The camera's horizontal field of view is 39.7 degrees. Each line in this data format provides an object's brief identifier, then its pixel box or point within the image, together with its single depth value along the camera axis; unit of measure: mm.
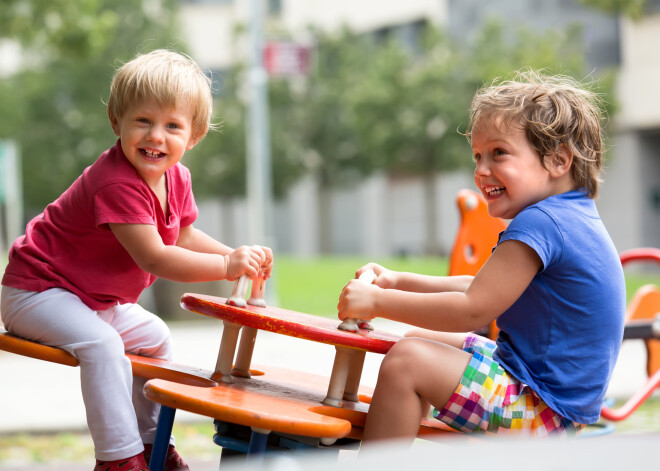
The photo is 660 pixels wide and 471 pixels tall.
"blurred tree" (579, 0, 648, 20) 17484
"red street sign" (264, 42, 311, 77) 13219
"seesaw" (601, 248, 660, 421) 3848
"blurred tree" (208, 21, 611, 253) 25900
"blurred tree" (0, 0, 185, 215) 27594
